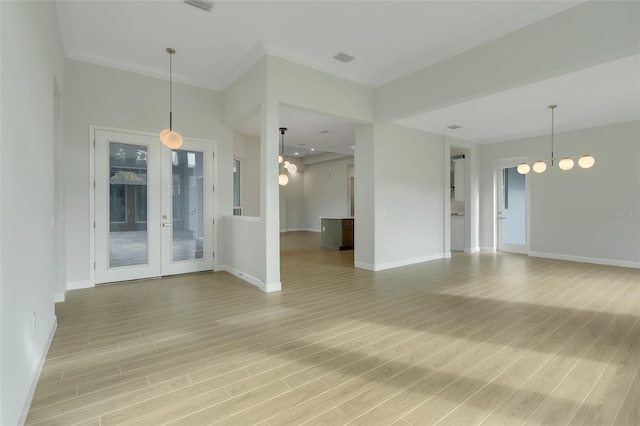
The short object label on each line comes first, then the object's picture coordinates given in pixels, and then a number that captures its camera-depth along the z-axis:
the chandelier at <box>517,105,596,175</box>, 5.69
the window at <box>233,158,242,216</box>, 8.20
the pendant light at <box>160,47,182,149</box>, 4.27
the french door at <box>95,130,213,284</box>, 4.79
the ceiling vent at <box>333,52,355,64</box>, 4.58
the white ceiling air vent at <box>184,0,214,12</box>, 3.40
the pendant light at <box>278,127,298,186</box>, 7.81
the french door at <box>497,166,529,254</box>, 8.05
